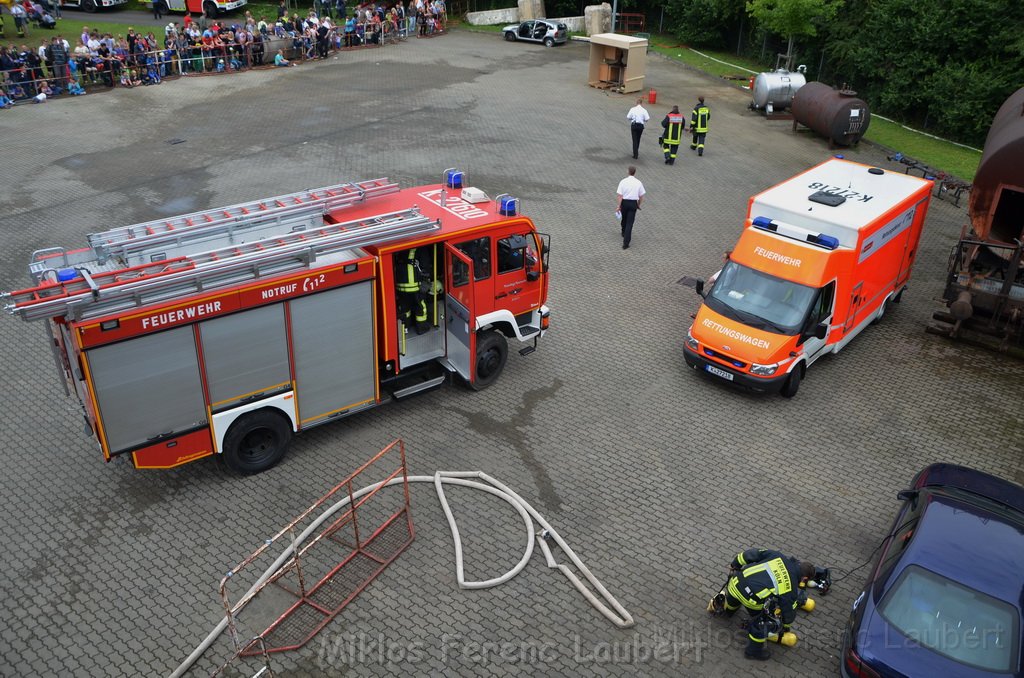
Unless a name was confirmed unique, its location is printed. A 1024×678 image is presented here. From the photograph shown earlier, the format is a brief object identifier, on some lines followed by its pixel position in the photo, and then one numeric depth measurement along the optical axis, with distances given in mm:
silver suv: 36719
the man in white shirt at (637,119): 21281
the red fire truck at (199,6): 38656
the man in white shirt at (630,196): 16062
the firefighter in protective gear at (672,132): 21156
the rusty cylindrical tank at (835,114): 23328
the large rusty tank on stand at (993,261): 12828
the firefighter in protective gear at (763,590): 7383
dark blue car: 6574
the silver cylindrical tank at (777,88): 26969
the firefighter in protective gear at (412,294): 10266
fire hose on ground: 7668
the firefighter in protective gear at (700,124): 22172
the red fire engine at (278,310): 8312
